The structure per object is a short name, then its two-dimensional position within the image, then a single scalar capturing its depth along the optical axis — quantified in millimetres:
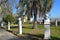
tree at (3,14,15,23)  10529
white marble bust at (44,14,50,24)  3955
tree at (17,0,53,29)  8683
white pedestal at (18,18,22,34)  5832
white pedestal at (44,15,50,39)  3945
